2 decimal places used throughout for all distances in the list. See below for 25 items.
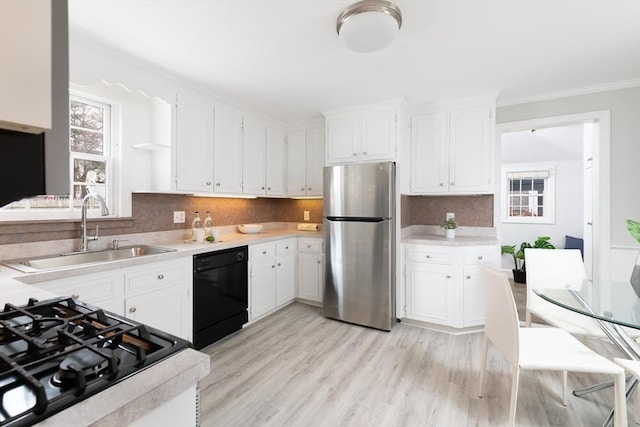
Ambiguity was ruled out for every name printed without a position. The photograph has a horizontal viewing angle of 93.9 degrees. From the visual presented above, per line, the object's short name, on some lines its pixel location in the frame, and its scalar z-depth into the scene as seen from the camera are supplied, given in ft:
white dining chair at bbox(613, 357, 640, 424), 4.38
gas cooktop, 1.76
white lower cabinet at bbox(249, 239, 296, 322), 10.25
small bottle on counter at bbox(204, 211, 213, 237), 10.18
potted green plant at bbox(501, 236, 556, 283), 15.70
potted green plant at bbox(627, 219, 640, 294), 5.89
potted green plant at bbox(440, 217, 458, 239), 10.72
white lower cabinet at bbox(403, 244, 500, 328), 9.73
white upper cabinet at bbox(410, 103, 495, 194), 10.16
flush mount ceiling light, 5.43
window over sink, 7.25
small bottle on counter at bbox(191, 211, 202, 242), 10.19
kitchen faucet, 7.00
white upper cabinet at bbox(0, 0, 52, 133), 1.16
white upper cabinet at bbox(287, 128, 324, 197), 12.73
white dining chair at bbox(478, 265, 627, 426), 4.76
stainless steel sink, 6.17
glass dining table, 5.15
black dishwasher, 8.29
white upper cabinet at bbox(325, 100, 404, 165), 10.43
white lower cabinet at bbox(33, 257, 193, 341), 5.92
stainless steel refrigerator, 9.99
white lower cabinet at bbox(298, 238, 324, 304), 11.94
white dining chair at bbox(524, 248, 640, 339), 7.50
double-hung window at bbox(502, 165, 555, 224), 18.78
